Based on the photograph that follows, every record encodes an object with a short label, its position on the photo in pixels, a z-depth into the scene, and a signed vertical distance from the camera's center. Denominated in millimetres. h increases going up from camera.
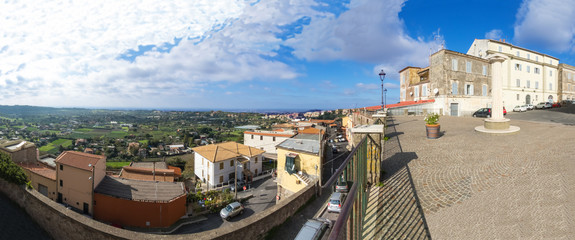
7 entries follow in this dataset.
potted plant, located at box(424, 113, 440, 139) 10375 -699
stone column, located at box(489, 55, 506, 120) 10953 +1147
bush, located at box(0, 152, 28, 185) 13242 -3438
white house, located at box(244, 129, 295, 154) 36938 -4229
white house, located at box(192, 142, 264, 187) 25344 -5836
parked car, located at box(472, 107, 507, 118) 22144 -24
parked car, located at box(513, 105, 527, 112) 29855 +403
